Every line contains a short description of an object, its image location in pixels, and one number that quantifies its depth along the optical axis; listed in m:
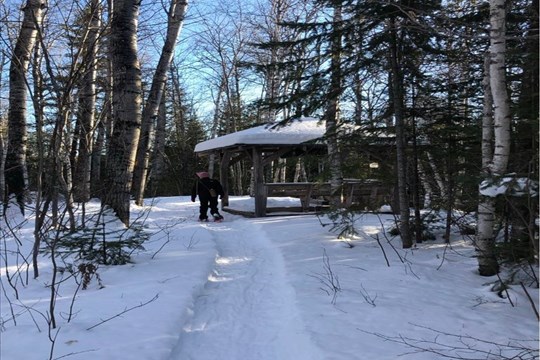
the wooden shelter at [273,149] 12.12
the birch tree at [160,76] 12.05
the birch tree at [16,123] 9.73
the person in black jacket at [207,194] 12.31
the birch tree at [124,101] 7.71
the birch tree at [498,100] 4.87
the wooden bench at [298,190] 12.62
